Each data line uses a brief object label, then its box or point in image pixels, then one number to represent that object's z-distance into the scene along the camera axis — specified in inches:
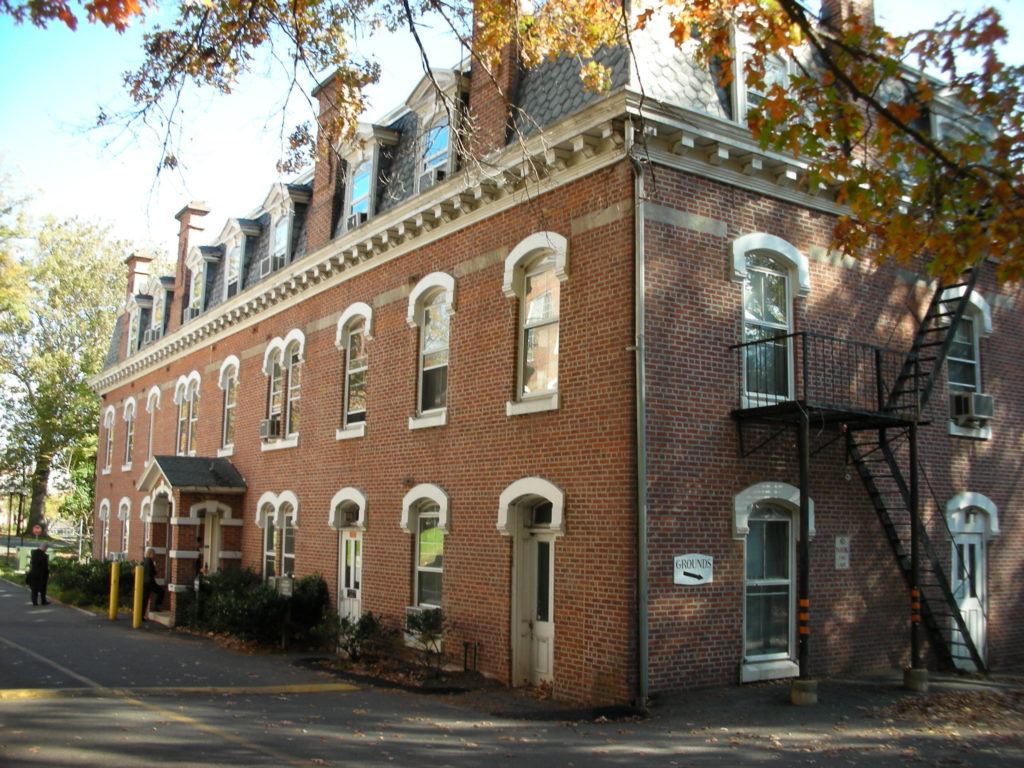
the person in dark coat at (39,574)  1079.6
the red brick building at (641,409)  479.5
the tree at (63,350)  1878.7
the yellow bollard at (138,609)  858.8
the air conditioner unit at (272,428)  843.4
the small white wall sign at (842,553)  542.0
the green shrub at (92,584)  1041.5
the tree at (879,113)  289.3
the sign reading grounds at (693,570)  472.7
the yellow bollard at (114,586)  935.0
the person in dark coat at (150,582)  930.7
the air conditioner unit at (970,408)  617.0
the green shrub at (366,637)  636.7
